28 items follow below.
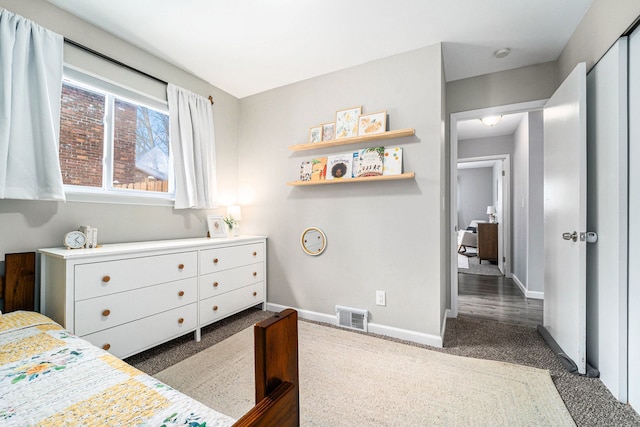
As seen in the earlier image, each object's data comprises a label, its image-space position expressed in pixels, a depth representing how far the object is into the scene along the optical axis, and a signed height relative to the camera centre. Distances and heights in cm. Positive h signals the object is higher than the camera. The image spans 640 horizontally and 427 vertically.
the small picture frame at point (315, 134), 269 +81
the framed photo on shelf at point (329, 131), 265 +82
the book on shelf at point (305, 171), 275 +46
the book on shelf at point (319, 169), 267 +47
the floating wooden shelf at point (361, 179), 224 +33
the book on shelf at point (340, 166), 255 +48
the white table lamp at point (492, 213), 716 +12
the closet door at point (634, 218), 141 +0
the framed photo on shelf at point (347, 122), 253 +88
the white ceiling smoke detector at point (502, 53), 235 +142
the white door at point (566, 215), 175 +2
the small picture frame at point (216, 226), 286 -10
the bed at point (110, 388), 58 -54
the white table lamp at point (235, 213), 305 +4
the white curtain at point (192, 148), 257 +66
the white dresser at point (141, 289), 162 -50
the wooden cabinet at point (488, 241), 593 -52
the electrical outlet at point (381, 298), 243 -71
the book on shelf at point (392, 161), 233 +48
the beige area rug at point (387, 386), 142 -101
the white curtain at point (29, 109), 162 +66
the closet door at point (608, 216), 150 +1
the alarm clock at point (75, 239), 179 -15
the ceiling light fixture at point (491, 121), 374 +132
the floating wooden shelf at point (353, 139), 226 +69
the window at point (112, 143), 201 +60
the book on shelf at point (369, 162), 241 +48
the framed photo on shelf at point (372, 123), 239 +83
